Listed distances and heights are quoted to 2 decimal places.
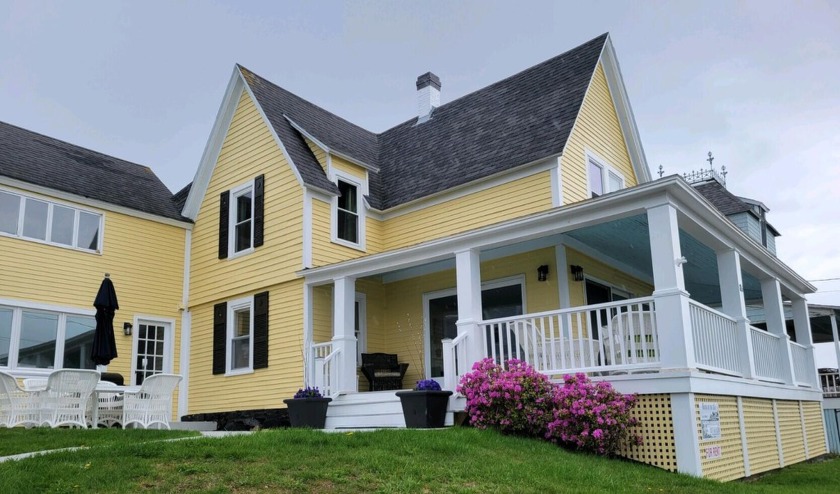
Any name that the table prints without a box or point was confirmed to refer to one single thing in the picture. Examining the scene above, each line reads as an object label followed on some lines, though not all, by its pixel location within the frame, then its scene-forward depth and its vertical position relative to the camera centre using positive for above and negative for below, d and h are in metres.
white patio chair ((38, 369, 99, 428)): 9.27 +0.01
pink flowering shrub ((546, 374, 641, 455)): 7.57 -0.37
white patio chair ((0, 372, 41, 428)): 9.12 -0.07
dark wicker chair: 12.46 +0.32
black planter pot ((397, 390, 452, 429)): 9.03 -0.26
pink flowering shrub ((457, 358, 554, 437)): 8.04 -0.15
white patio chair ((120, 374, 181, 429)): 10.02 -0.10
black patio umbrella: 10.85 +1.09
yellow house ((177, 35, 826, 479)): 8.38 +2.03
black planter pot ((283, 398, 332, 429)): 10.37 -0.30
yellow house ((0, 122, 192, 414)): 12.56 +2.68
